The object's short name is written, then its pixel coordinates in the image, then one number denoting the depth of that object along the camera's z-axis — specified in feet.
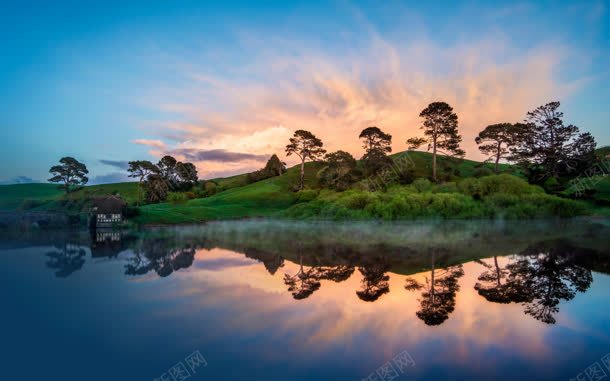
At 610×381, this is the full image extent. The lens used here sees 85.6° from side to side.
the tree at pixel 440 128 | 187.52
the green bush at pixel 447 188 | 154.17
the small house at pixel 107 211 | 116.88
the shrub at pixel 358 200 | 146.72
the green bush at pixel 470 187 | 151.02
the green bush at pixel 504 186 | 149.89
